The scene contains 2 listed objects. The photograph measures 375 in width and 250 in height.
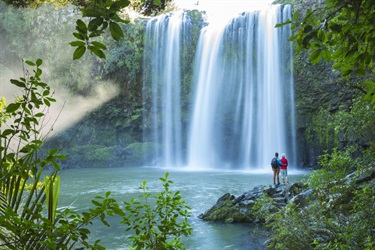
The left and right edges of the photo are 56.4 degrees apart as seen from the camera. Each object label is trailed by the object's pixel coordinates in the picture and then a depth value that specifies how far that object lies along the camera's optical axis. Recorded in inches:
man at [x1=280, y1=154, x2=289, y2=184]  491.7
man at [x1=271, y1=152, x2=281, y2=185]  494.9
